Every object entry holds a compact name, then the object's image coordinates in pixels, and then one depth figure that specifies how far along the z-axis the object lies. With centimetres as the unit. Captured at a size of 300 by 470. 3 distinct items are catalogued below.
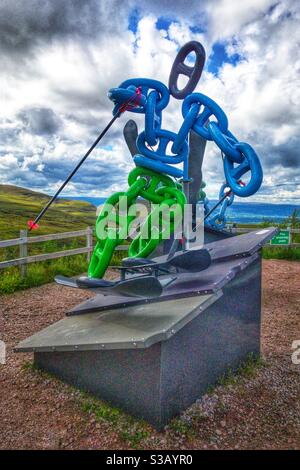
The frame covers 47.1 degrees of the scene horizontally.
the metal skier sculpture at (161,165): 332
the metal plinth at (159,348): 261
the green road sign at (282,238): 1062
